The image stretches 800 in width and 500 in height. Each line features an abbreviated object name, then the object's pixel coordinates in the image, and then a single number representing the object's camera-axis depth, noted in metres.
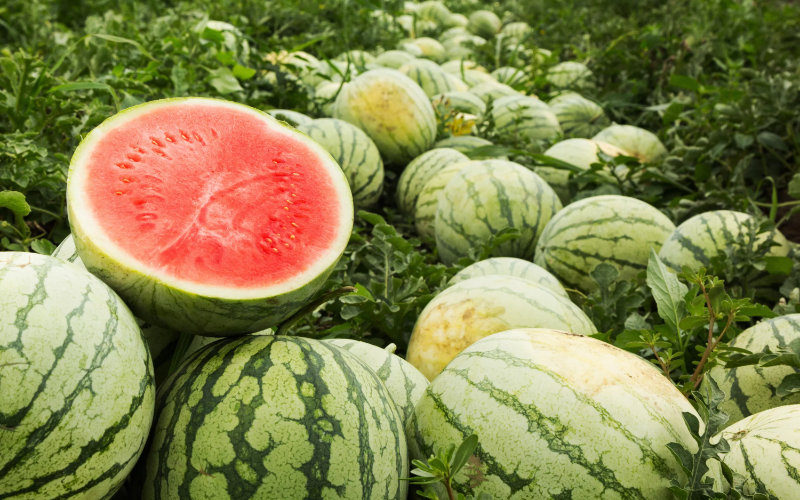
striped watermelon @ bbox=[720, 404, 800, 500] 1.35
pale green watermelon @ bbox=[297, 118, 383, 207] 3.52
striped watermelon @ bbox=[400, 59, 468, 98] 5.23
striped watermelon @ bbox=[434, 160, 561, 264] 3.11
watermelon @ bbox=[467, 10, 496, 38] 9.23
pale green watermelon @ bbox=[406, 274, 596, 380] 2.00
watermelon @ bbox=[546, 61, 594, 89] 5.93
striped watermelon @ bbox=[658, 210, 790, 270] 2.62
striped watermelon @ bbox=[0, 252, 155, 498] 1.07
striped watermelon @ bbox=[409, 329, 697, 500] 1.27
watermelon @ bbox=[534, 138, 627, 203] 3.82
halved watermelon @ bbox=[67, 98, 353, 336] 1.32
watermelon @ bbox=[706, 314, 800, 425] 1.80
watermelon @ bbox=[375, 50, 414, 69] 5.80
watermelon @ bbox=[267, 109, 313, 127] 3.66
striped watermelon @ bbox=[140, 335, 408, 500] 1.23
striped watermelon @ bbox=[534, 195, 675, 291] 2.81
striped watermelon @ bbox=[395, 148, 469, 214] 3.78
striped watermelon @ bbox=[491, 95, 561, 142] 4.63
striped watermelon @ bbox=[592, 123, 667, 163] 4.25
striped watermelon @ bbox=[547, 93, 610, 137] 5.14
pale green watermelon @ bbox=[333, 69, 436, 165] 3.88
